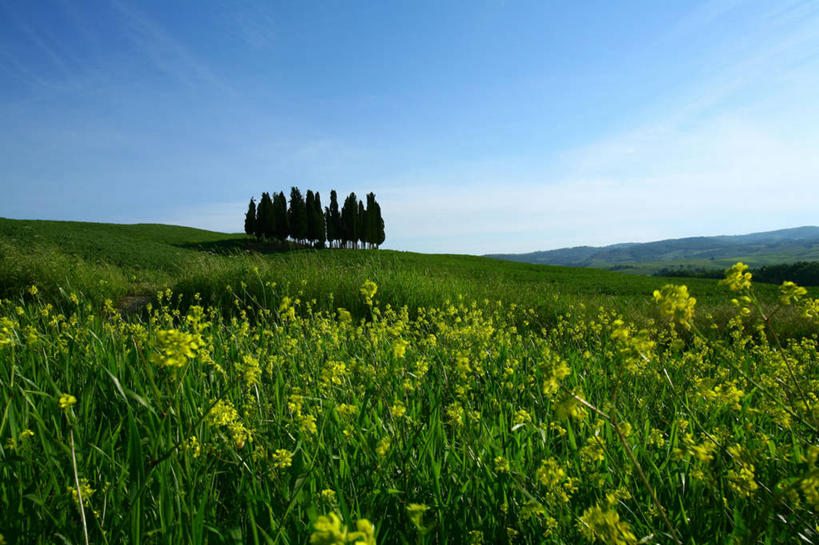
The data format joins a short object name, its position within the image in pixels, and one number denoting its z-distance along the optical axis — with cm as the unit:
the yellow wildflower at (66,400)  151
